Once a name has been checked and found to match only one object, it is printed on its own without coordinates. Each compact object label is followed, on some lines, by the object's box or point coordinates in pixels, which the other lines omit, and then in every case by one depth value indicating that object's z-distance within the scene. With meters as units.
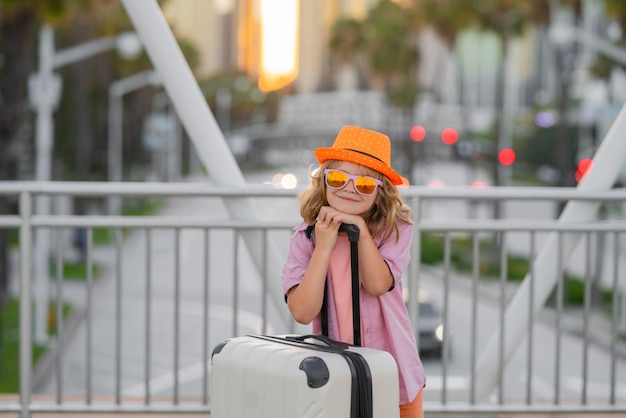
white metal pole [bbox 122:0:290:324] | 7.23
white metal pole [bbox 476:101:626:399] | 7.31
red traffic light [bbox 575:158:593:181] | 47.73
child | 4.54
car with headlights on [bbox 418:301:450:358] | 27.21
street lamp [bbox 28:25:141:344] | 31.04
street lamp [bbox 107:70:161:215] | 69.72
